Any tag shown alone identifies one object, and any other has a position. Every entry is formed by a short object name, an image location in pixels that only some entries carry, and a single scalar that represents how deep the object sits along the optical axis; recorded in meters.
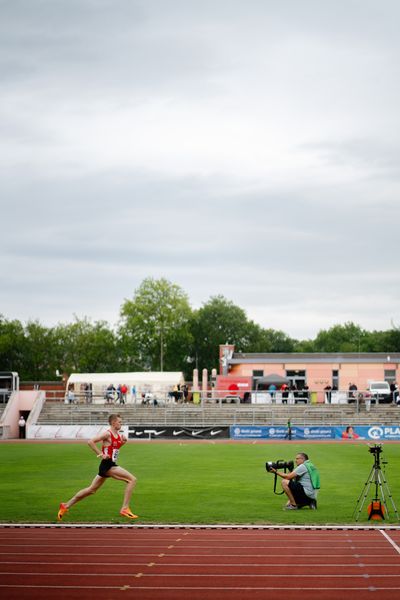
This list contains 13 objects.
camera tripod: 16.95
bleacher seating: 59.88
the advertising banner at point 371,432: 53.50
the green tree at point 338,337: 160.38
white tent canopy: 80.38
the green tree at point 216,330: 135.88
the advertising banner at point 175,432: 55.78
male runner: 16.39
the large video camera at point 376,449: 16.86
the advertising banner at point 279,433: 53.69
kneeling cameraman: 18.70
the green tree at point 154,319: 116.31
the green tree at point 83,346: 116.44
